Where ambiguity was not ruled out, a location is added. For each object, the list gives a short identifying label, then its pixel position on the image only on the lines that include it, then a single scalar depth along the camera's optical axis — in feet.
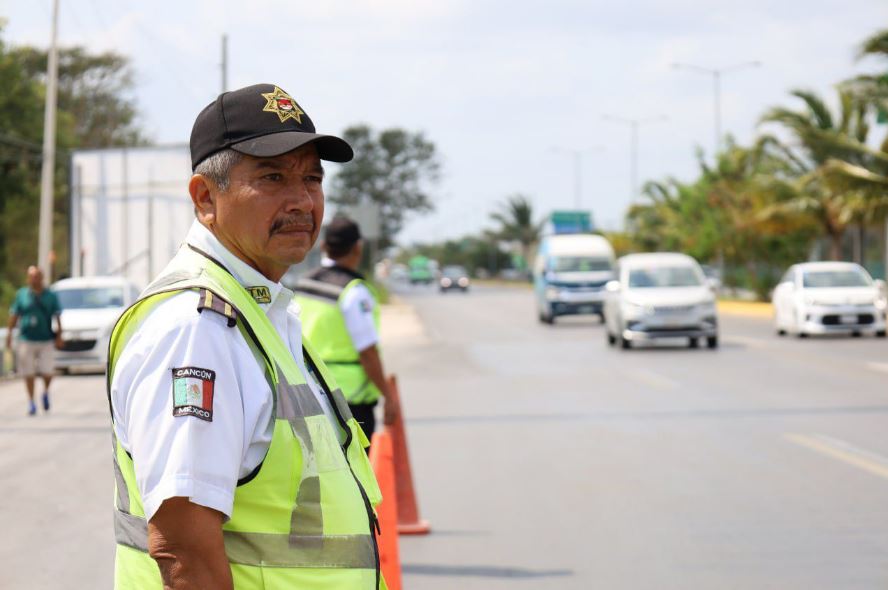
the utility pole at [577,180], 296.92
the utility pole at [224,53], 123.34
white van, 123.34
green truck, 392.33
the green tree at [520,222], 365.81
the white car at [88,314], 74.33
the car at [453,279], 280.31
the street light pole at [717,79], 181.78
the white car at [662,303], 84.79
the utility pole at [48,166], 98.94
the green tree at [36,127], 137.49
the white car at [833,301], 91.50
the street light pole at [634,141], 239.50
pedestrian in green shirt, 55.42
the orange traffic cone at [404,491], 27.78
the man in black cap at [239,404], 8.14
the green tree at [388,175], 359.05
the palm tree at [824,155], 132.36
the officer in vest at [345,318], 23.73
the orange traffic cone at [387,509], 18.12
